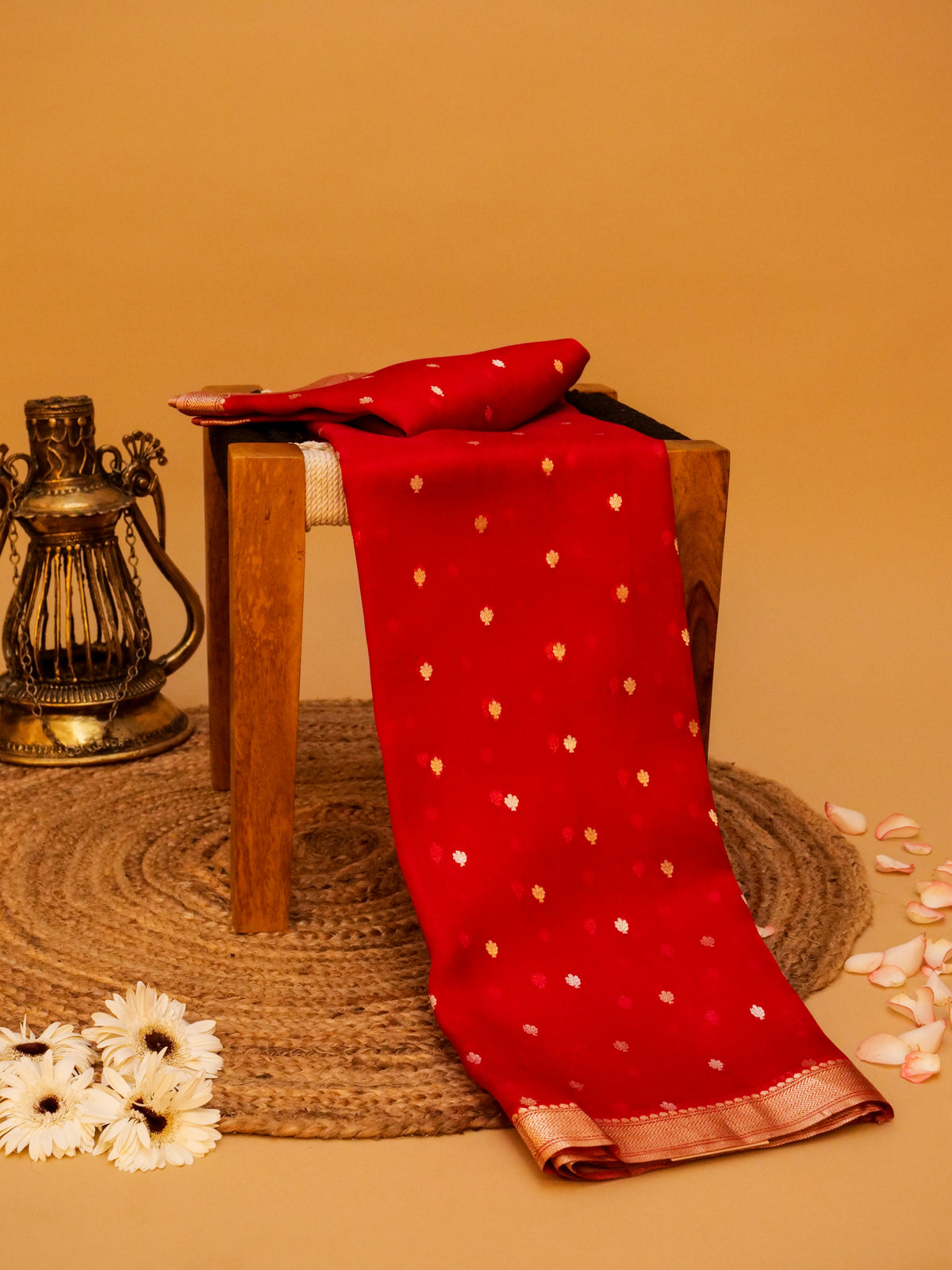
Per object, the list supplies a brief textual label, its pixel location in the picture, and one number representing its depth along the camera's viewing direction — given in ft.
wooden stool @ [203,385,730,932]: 4.82
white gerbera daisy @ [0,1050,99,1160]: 4.09
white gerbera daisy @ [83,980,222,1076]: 4.30
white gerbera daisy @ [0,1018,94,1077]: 4.32
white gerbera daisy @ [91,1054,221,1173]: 4.07
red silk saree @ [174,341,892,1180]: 4.54
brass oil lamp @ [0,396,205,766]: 6.79
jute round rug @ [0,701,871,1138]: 4.39
